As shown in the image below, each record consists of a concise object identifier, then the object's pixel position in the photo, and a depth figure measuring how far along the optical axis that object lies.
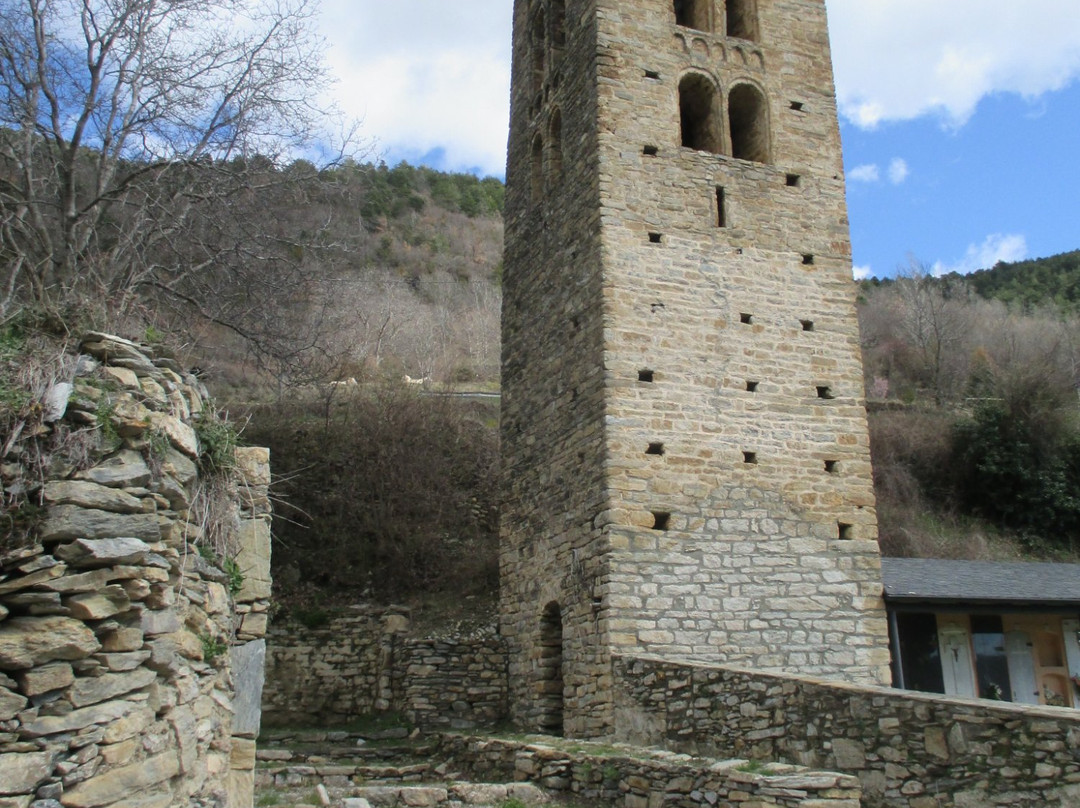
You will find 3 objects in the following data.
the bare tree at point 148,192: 8.53
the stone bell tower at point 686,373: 10.62
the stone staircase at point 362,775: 8.09
